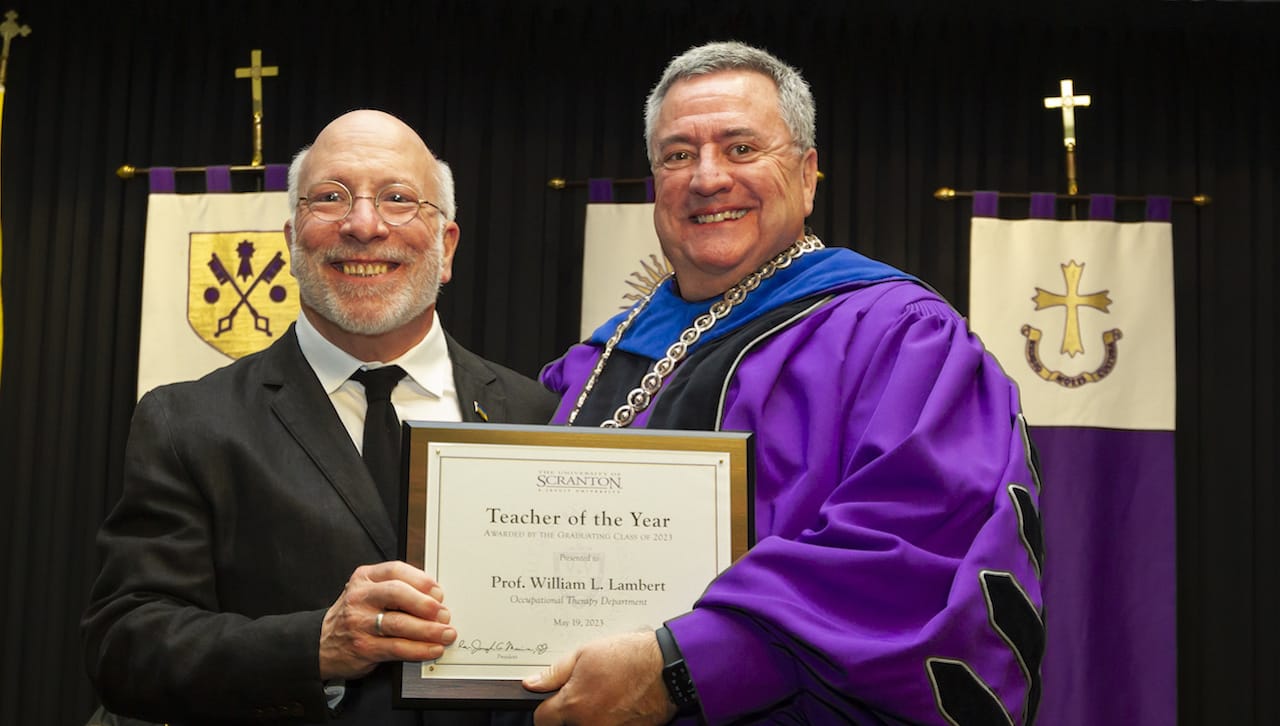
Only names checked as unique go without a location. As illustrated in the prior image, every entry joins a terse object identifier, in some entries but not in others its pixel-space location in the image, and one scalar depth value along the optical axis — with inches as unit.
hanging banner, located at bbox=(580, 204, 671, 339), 197.9
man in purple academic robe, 65.0
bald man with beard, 72.2
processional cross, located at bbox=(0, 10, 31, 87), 193.8
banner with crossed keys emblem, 195.5
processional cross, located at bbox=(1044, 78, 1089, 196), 200.2
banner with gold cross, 199.8
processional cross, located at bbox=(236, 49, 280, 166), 202.5
